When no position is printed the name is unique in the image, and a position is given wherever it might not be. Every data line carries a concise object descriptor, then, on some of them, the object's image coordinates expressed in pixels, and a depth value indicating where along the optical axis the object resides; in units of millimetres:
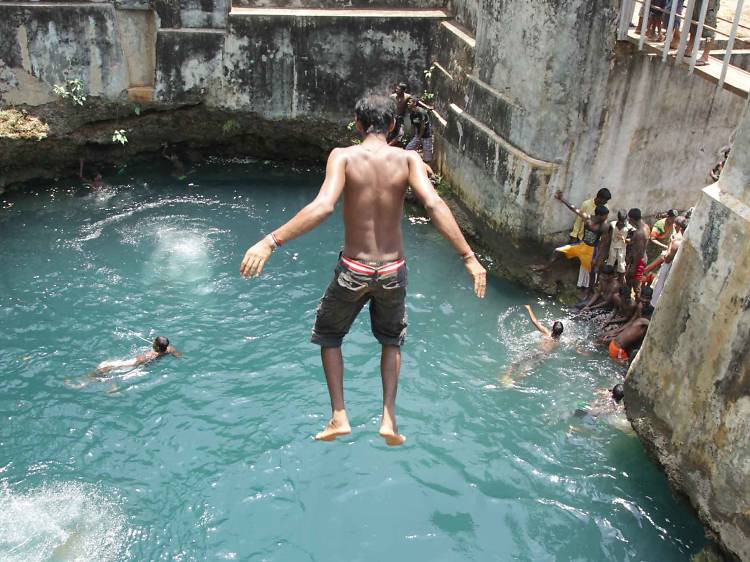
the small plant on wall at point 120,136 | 15562
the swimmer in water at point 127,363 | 10508
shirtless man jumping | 5160
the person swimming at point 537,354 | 10766
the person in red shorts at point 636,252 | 10602
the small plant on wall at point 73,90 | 14841
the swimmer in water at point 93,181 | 15531
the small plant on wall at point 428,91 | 15375
